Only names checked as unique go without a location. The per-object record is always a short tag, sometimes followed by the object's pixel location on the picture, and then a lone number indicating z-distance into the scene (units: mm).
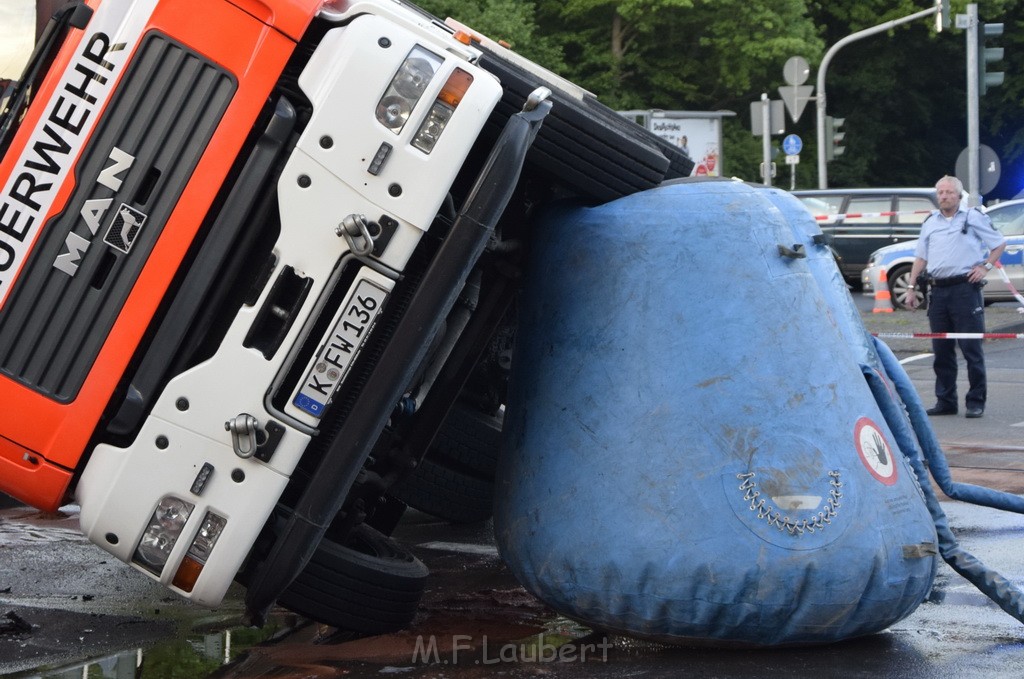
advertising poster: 23000
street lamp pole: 25969
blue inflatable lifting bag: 4746
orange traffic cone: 20034
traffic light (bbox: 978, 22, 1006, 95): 19078
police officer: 11438
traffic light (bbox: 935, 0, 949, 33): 25016
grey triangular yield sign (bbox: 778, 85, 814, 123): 24359
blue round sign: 28891
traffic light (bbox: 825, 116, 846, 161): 25922
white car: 19203
